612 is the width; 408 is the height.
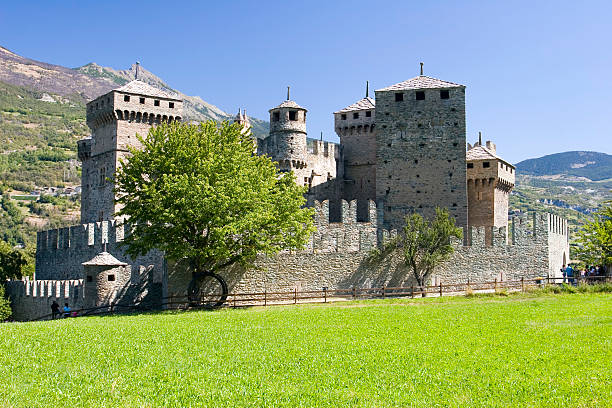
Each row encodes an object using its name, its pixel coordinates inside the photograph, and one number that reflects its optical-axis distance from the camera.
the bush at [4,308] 34.16
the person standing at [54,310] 28.71
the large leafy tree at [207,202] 25.20
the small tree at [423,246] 31.17
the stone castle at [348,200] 28.75
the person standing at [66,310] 26.82
